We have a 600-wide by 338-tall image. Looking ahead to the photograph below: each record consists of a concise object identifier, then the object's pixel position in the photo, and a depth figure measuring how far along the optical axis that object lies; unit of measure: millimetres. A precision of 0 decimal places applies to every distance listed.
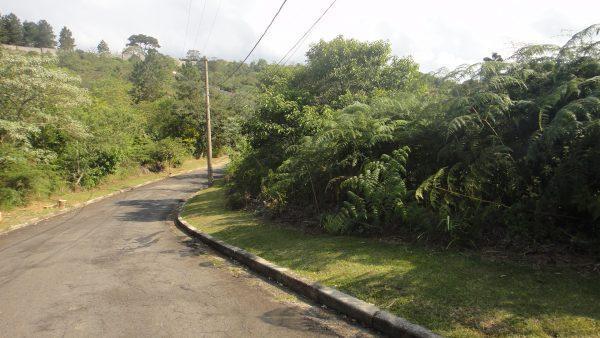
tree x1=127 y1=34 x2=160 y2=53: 132875
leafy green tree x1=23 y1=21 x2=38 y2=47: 118375
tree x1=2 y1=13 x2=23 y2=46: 86444
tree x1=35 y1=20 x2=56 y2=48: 122375
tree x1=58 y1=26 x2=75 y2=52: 131250
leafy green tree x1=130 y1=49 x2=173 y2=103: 57656
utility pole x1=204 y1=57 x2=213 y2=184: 26266
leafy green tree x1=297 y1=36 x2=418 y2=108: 14180
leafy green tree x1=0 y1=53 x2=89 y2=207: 18359
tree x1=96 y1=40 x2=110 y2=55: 131900
